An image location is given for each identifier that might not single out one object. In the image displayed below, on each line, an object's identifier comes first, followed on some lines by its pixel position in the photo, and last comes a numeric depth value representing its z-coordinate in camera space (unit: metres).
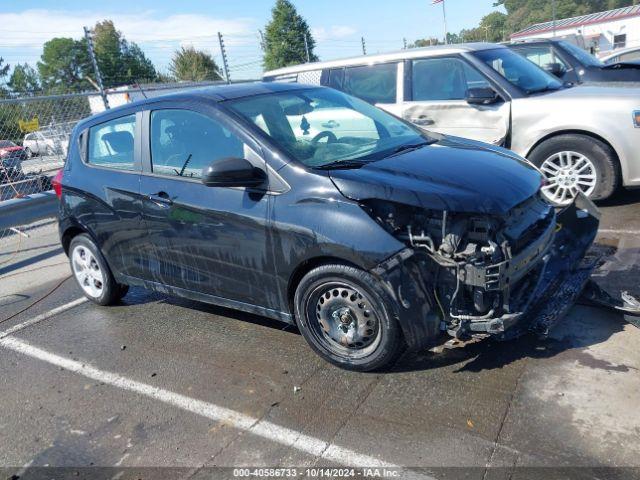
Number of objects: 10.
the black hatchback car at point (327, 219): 3.23
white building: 43.72
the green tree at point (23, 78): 52.06
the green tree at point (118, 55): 48.27
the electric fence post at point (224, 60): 14.32
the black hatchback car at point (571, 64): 9.28
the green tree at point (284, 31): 50.81
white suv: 5.91
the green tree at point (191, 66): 44.44
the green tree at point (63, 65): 68.09
